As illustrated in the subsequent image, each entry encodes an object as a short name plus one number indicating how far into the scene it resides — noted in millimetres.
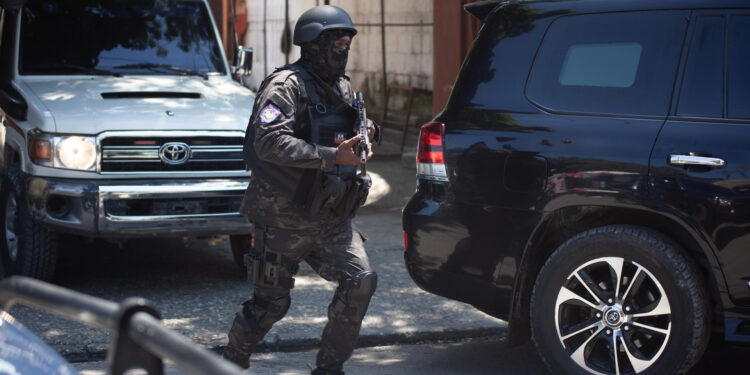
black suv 8164
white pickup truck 12281
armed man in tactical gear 8641
